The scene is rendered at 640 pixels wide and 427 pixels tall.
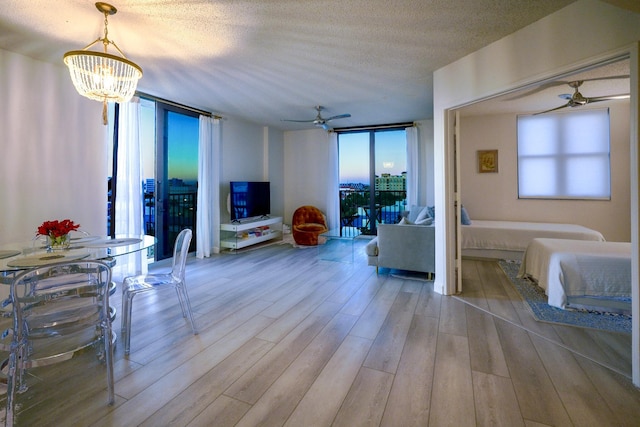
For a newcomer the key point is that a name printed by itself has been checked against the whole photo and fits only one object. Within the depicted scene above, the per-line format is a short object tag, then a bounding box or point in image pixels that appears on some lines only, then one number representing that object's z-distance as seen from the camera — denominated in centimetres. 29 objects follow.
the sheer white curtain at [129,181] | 392
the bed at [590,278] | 270
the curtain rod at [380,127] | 625
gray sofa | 369
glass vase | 218
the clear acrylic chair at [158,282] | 223
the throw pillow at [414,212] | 544
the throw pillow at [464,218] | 507
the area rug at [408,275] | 388
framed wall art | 580
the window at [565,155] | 516
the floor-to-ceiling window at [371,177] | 651
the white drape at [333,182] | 674
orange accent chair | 614
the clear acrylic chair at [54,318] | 145
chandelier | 212
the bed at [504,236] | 452
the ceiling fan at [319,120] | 495
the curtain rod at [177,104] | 424
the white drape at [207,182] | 511
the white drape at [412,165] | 608
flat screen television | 563
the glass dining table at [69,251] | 179
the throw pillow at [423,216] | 458
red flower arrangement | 215
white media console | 545
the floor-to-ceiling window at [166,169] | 454
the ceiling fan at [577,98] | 336
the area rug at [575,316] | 249
